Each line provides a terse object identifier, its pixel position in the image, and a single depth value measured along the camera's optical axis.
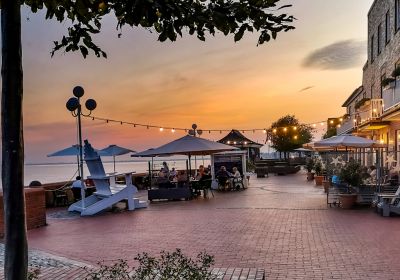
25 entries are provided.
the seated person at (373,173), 15.27
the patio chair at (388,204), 11.54
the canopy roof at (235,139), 34.41
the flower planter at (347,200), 13.37
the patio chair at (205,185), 18.09
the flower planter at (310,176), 28.37
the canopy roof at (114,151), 22.88
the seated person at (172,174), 20.91
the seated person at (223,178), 20.80
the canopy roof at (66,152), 20.06
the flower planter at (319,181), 23.42
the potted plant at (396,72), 18.64
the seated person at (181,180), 17.97
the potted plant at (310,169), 28.44
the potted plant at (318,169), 23.88
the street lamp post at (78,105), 13.94
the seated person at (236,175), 21.27
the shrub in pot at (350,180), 13.40
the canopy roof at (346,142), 16.20
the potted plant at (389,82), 19.97
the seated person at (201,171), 20.61
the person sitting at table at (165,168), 21.65
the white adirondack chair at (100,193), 13.84
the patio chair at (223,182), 20.80
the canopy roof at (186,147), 17.06
